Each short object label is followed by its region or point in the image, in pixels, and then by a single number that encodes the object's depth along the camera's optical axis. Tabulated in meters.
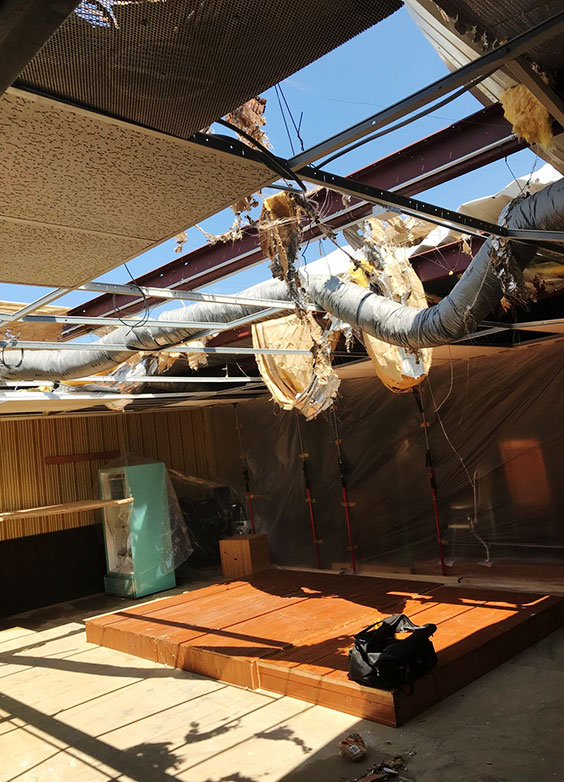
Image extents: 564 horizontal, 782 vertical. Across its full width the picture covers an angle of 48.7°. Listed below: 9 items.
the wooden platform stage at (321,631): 4.02
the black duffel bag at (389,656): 3.71
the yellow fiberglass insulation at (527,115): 1.94
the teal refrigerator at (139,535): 8.05
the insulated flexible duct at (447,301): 2.34
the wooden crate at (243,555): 8.05
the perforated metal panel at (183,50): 1.15
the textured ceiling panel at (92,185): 1.37
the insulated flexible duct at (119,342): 3.67
